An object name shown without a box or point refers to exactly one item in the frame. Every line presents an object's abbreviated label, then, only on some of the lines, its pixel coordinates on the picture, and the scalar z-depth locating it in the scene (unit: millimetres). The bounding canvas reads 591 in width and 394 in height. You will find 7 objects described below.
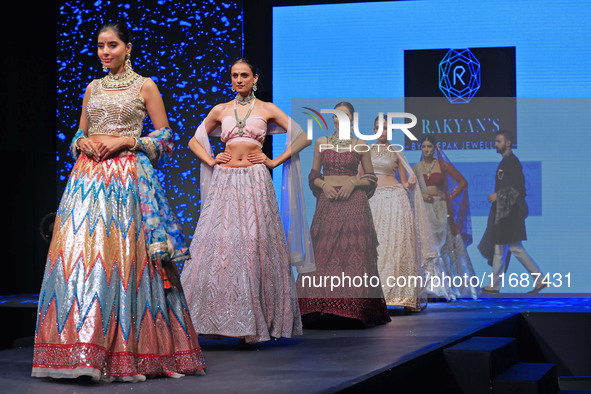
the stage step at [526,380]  6024
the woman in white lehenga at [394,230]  10129
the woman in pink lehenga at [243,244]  6516
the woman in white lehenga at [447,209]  10983
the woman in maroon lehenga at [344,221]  8590
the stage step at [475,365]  5977
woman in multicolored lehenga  4773
